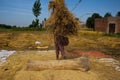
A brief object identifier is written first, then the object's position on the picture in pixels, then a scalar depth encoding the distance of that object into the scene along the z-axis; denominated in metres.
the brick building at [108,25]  12.56
